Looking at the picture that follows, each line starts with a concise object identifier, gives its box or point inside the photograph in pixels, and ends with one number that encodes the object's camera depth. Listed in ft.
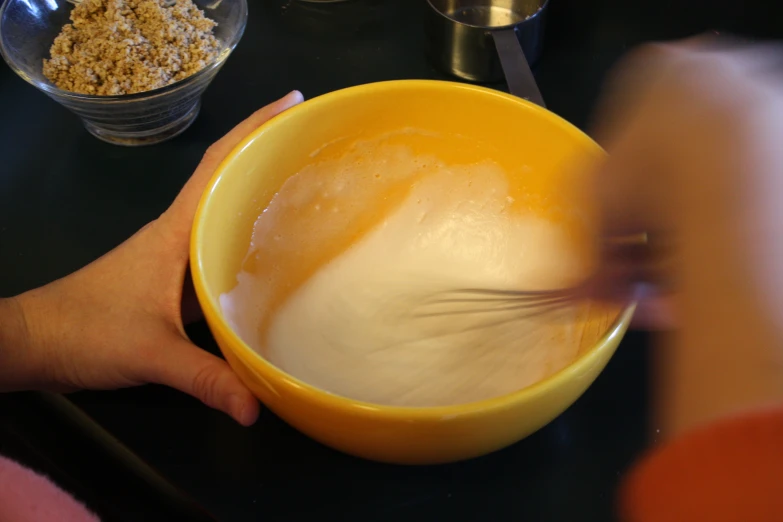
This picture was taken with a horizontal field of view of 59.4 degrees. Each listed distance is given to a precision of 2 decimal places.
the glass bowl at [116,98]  2.32
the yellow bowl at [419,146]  1.34
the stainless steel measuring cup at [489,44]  2.47
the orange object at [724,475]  1.37
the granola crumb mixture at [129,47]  2.44
